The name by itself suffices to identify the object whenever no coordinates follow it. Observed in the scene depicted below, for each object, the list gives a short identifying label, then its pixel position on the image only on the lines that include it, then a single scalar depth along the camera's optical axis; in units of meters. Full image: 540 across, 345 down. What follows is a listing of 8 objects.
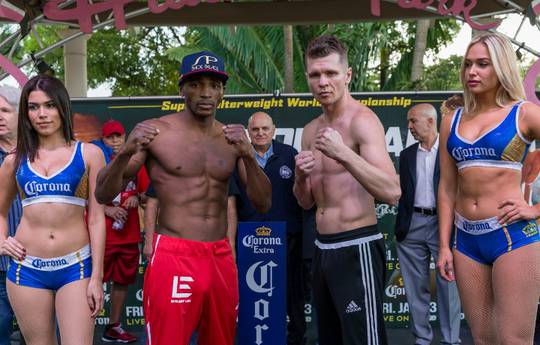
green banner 6.43
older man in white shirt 5.48
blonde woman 2.97
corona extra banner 4.83
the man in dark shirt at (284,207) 5.48
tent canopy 6.88
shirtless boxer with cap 3.03
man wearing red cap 6.00
